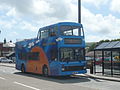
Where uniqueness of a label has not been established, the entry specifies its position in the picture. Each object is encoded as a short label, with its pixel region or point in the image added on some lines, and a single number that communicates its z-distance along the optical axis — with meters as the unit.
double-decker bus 19.42
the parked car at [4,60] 69.35
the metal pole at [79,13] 21.75
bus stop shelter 20.83
